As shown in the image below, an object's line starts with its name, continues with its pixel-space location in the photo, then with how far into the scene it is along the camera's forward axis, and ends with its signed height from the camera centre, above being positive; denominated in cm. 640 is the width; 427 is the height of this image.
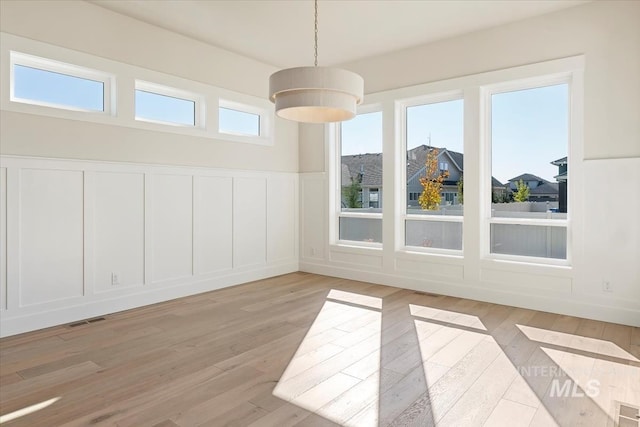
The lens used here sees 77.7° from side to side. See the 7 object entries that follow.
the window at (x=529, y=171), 430 +47
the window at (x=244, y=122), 544 +129
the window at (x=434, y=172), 502 +51
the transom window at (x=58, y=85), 367 +124
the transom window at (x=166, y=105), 455 +128
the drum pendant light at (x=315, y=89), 271 +86
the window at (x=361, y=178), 575 +49
